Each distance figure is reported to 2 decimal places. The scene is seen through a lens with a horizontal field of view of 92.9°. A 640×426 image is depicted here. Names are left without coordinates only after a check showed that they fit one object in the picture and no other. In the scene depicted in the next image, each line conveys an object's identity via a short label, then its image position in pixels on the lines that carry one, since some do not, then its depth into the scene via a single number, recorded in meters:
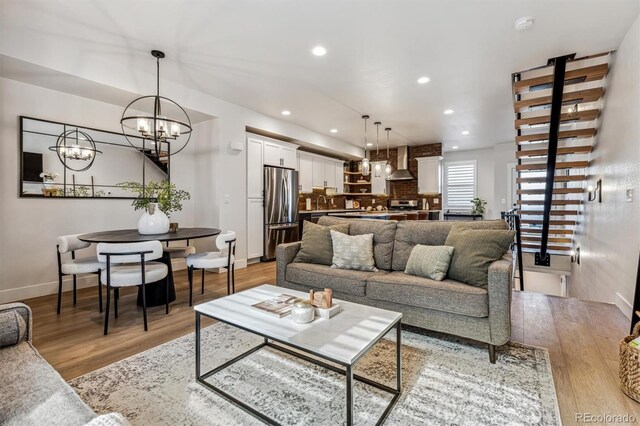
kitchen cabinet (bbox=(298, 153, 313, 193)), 6.95
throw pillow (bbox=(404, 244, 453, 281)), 2.39
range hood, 8.07
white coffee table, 1.34
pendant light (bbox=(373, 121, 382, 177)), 6.18
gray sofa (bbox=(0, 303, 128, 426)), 0.81
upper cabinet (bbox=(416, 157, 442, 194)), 8.05
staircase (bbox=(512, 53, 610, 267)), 3.49
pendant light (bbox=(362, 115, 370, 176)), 6.15
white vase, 3.15
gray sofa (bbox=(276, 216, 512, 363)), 2.03
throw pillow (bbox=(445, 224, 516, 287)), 2.23
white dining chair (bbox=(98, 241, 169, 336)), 2.50
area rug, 1.53
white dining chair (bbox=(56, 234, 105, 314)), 2.91
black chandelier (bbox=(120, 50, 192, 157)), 3.24
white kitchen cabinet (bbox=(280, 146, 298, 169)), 6.03
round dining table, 2.85
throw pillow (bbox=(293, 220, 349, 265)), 3.06
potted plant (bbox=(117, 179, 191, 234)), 3.16
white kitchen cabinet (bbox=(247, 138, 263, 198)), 5.27
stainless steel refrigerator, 5.55
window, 8.66
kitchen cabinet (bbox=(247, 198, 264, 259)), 5.25
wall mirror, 3.45
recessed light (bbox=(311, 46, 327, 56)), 3.17
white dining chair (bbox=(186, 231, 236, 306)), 3.24
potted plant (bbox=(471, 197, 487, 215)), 8.22
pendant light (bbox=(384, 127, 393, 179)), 6.67
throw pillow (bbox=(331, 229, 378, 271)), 2.85
